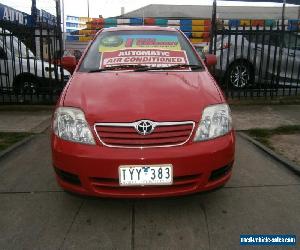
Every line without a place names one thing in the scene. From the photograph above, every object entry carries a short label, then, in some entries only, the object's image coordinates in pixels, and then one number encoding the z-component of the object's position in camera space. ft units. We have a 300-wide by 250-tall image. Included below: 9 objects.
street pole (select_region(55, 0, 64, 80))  19.24
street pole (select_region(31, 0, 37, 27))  35.91
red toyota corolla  6.66
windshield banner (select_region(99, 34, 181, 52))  10.19
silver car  22.13
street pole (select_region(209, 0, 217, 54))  19.47
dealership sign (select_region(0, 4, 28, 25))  33.81
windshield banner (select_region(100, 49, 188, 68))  9.59
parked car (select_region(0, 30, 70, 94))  20.03
